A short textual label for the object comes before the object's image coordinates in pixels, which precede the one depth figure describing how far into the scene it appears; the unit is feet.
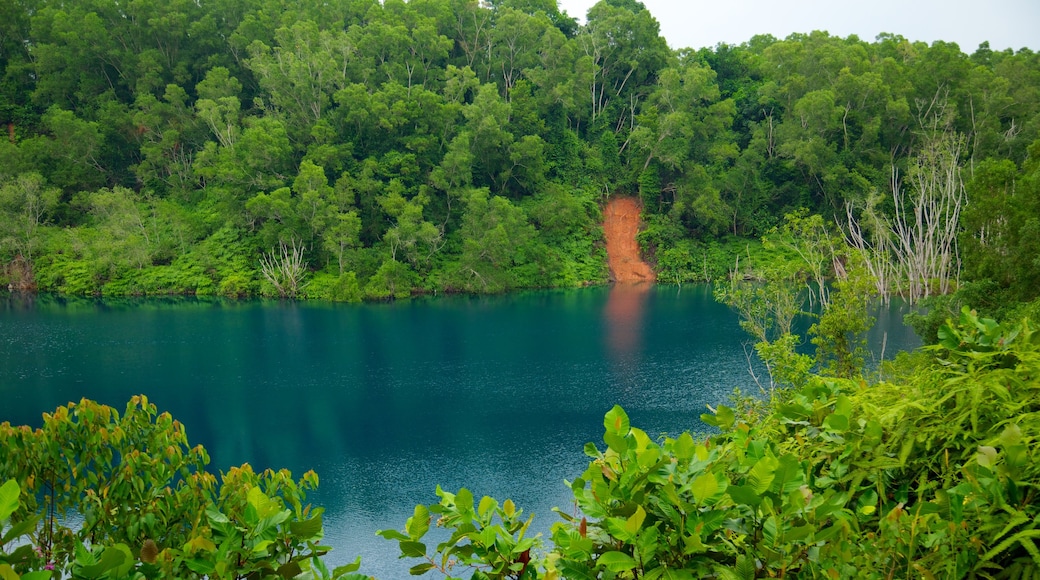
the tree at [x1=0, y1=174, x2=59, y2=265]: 106.63
